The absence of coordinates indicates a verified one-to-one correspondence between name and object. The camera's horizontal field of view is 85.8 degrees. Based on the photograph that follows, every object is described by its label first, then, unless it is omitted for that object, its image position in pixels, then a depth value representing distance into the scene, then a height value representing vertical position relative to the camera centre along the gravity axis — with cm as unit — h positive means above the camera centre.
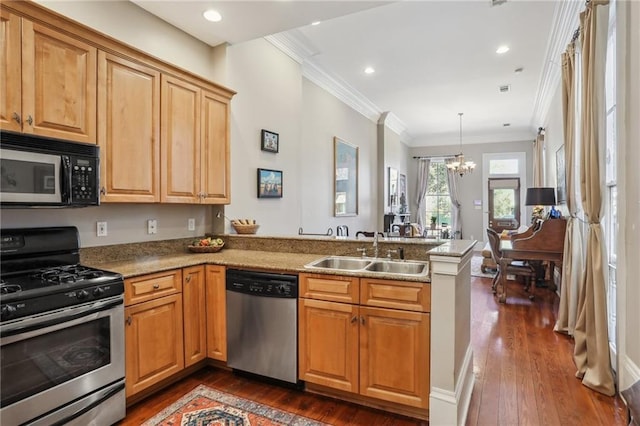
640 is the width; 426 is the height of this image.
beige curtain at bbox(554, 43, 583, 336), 333 -15
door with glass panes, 926 +22
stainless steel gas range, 165 -65
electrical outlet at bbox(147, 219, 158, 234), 296 -12
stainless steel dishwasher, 242 -82
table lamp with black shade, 526 +22
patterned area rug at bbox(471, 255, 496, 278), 649 -119
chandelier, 818 +108
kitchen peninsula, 199 -42
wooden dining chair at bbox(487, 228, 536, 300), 493 -86
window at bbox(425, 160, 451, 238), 1016 +45
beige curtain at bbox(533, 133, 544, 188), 735 +108
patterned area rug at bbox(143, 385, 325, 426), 213 -130
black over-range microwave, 188 +24
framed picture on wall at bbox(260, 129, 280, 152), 385 +81
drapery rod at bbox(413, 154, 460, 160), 1002 +162
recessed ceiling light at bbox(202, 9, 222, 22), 288 +168
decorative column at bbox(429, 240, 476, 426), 198 -73
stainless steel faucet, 270 -27
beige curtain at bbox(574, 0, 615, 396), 253 +4
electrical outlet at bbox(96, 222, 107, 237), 257 -12
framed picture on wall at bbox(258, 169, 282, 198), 382 +33
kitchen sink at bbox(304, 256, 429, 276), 249 -40
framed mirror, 584 +60
